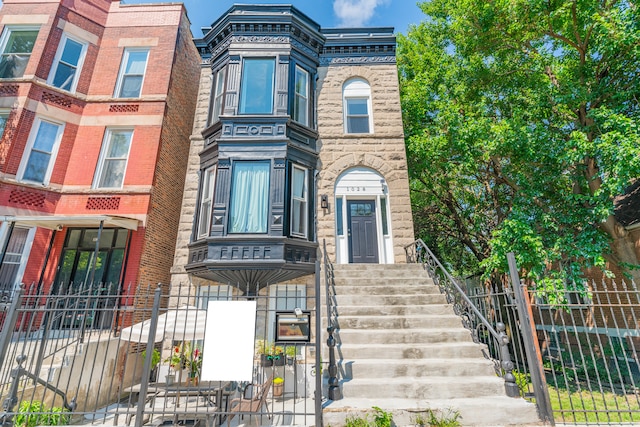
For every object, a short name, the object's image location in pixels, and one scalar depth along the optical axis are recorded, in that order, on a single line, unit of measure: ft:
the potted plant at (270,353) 25.07
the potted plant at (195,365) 21.31
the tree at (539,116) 24.97
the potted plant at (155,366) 25.22
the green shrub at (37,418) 16.30
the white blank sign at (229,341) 14.47
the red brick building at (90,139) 31.81
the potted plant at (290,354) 26.27
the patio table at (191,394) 17.88
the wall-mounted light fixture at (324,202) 34.32
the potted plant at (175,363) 22.41
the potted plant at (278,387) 22.76
